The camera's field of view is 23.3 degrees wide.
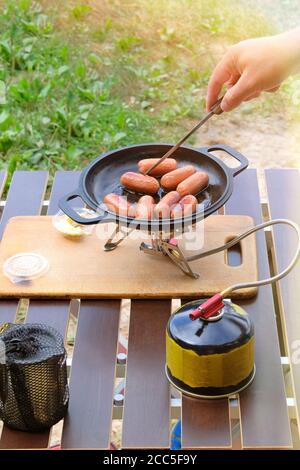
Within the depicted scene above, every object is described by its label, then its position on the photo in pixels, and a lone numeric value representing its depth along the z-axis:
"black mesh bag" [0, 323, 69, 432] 1.75
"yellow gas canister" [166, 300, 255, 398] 1.83
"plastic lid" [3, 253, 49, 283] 2.30
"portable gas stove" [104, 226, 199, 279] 2.28
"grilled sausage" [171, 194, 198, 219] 2.19
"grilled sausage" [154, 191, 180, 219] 2.21
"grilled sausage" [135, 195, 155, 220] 2.18
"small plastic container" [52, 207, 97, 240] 2.50
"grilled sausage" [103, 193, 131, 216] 2.19
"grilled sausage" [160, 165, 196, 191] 2.36
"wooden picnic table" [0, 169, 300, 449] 1.80
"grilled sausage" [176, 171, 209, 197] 2.31
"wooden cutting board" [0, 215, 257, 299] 2.23
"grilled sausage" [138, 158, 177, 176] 2.40
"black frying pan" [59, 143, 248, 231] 2.14
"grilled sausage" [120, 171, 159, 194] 2.34
